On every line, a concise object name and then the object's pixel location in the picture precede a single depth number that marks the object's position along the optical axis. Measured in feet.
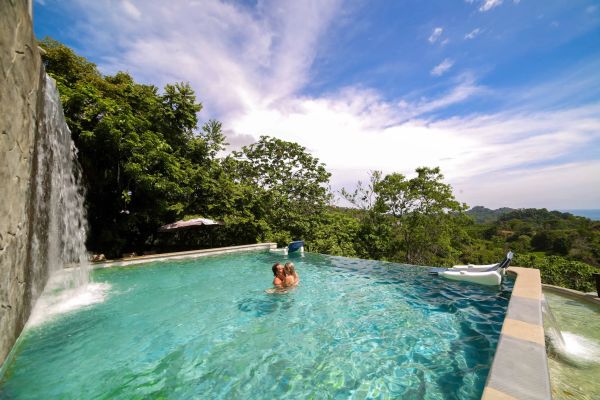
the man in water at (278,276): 24.07
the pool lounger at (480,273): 23.77
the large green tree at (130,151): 35.14
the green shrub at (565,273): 37.75
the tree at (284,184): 55.93
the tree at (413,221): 51.72
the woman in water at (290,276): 24.46
